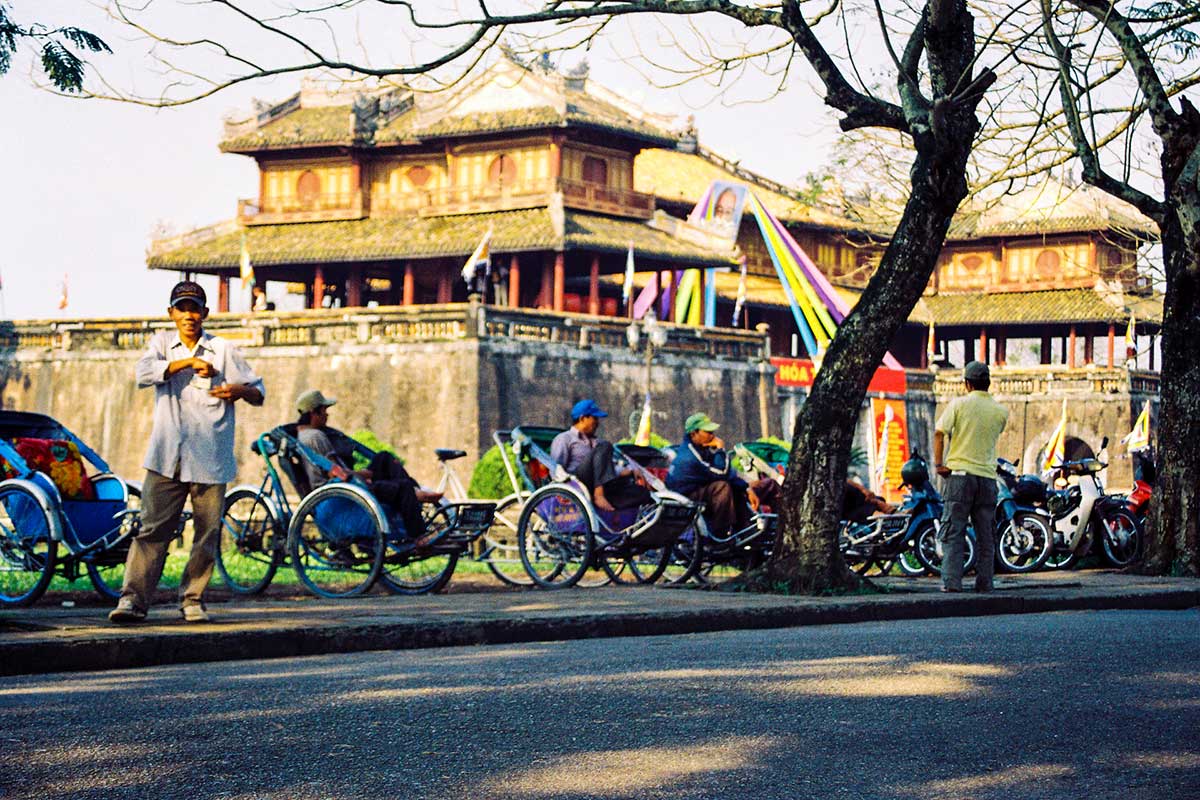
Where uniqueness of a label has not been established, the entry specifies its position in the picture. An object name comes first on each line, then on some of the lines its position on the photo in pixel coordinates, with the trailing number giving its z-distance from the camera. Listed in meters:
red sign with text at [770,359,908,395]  43.25
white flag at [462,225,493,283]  36.97
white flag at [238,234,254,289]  41.34
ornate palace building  41.69
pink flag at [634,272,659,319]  43.75
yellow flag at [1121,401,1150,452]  35.31
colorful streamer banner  38.56
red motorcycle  16.50
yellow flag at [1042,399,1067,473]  34.44
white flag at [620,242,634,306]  39.62
